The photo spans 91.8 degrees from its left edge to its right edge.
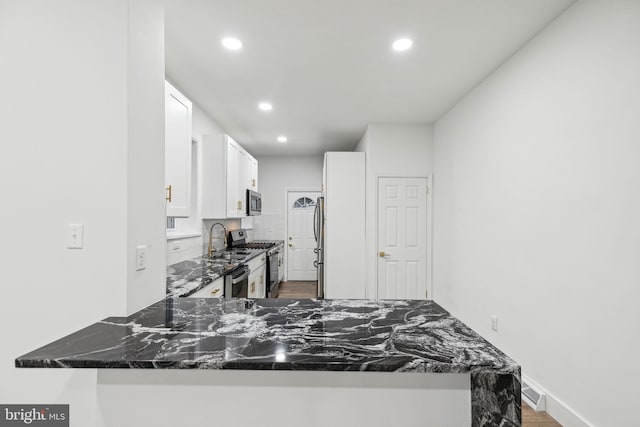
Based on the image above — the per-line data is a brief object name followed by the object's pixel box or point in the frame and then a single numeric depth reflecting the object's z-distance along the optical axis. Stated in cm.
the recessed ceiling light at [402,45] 233
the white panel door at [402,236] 442
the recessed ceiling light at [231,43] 232
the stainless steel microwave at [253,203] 475
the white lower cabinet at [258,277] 363
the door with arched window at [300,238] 674
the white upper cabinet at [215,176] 377
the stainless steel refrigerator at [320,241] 484
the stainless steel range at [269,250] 468
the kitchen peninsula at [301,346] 89
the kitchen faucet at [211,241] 391
